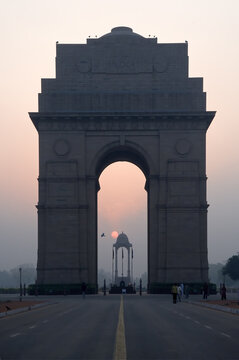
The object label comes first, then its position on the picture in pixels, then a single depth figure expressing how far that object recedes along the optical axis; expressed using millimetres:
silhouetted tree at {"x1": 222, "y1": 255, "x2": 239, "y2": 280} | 182750
